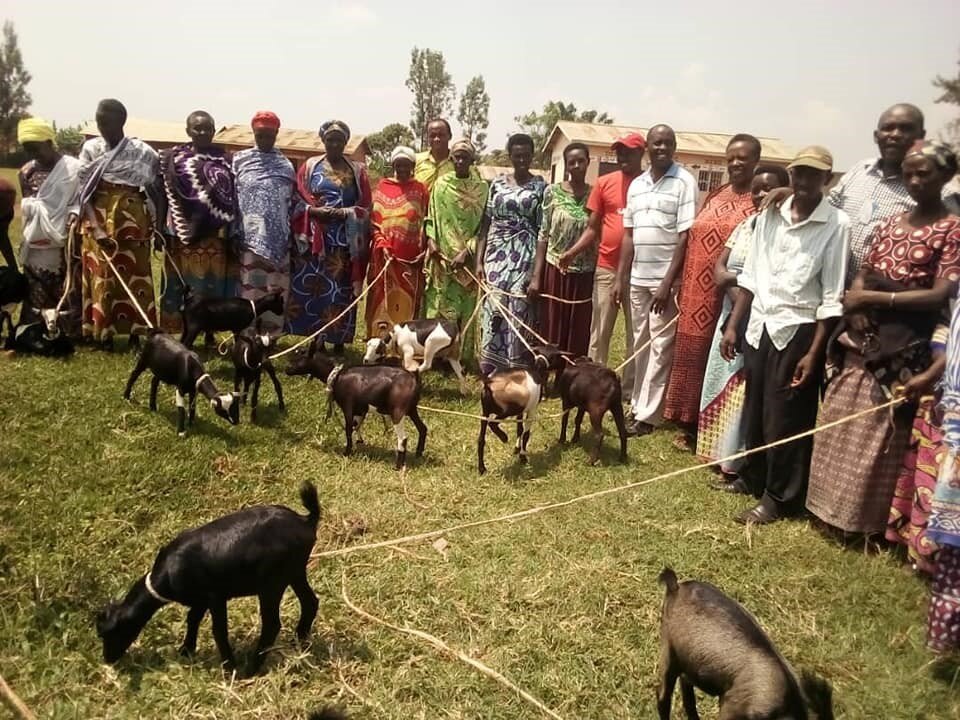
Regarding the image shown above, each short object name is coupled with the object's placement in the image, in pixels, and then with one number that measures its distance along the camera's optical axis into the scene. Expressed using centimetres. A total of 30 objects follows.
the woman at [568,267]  732
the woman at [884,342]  402
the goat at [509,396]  577
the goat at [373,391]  571
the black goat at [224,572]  305
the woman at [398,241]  788
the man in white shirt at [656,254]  630
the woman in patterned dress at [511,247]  754
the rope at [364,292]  796
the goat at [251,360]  621
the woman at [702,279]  589
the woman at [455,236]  774
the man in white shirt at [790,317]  460
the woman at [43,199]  725
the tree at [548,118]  5675
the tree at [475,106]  6362
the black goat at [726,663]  247
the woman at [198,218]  746
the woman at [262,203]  764
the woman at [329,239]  780
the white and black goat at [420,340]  734
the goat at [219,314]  712
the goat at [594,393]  598
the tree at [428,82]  6488
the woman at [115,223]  720
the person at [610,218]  720
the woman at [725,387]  552
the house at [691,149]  2883
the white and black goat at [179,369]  568
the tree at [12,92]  5244
